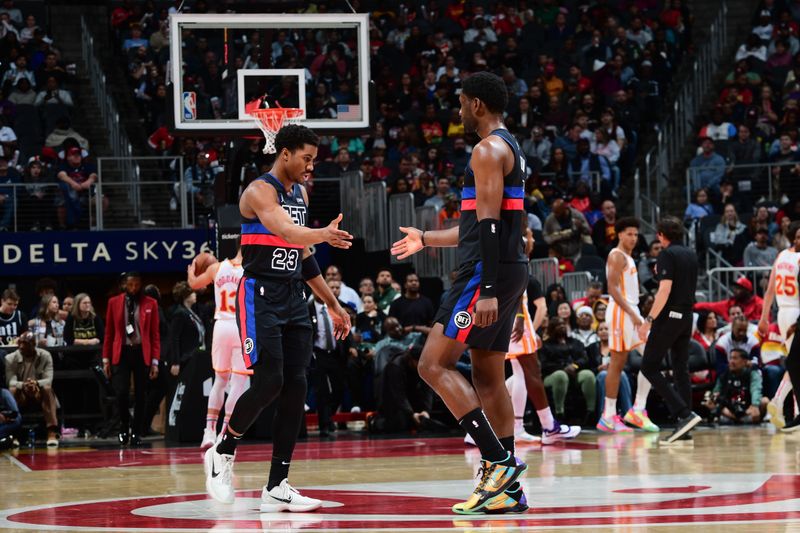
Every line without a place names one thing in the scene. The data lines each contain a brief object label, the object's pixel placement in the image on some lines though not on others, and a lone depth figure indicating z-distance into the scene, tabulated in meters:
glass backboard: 14.98
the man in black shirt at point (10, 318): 15.95
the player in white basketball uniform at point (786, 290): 12.92
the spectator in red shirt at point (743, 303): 16.59
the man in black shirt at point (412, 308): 16.22
